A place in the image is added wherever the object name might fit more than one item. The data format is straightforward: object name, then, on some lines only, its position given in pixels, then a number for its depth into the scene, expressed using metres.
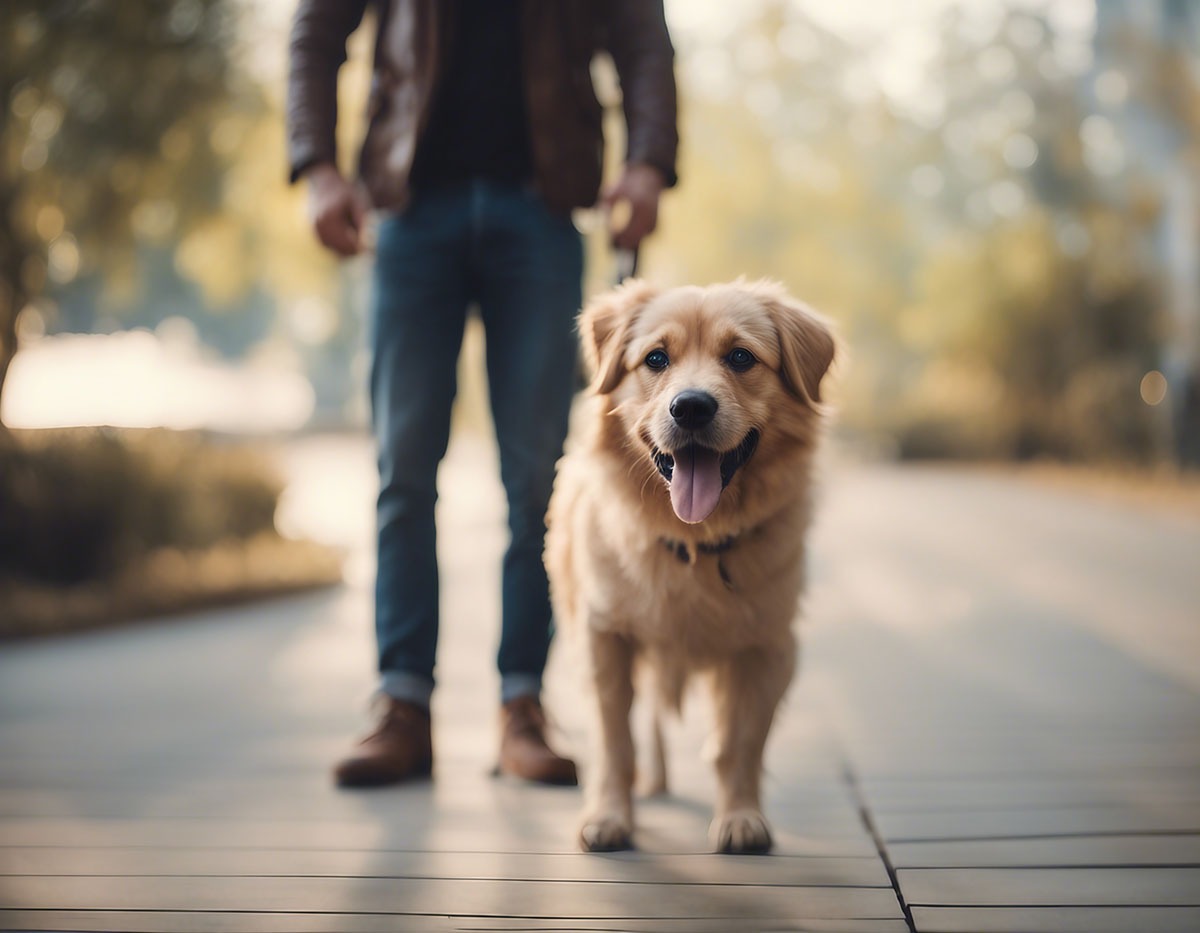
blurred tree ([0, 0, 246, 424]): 7.04
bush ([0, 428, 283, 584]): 5.66
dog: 2.12
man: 2.61
